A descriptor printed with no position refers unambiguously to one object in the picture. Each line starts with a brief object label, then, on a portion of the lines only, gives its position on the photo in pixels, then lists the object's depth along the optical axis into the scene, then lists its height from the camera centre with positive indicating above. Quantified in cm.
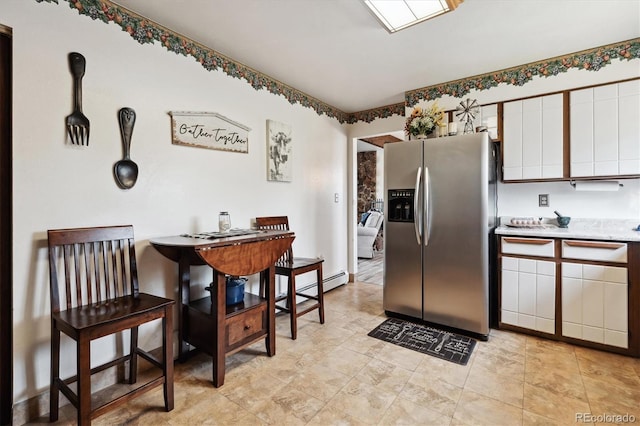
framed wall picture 284 +63
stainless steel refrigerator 234 -14
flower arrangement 262 +83
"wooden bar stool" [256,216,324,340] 244 -48
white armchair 589 -55
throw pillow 642 -12
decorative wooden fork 161 +60
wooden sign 211 +65
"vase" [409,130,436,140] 267 +71
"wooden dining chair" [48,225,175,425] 131 -49
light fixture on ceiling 172 +125
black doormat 215 -103
